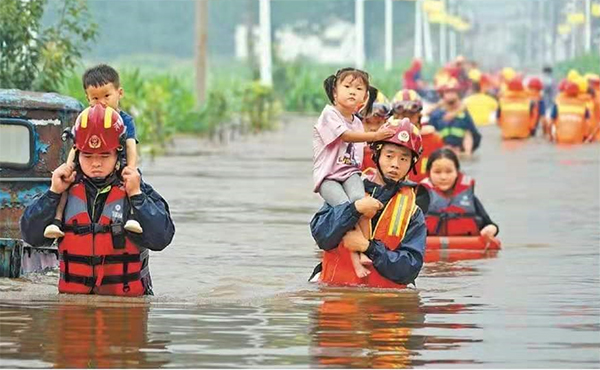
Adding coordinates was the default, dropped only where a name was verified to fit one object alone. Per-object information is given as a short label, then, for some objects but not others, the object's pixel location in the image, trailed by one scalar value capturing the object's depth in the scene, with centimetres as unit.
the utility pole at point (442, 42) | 12769
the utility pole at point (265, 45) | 4944
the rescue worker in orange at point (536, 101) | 4181
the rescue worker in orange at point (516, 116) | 4069
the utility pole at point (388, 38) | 8494
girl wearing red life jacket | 1641
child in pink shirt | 1227
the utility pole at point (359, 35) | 7056
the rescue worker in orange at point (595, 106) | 3947
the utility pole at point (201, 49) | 4090
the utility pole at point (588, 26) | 7688
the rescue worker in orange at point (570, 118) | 3856
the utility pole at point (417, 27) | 10028
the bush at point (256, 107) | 4125
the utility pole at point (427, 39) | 11378
